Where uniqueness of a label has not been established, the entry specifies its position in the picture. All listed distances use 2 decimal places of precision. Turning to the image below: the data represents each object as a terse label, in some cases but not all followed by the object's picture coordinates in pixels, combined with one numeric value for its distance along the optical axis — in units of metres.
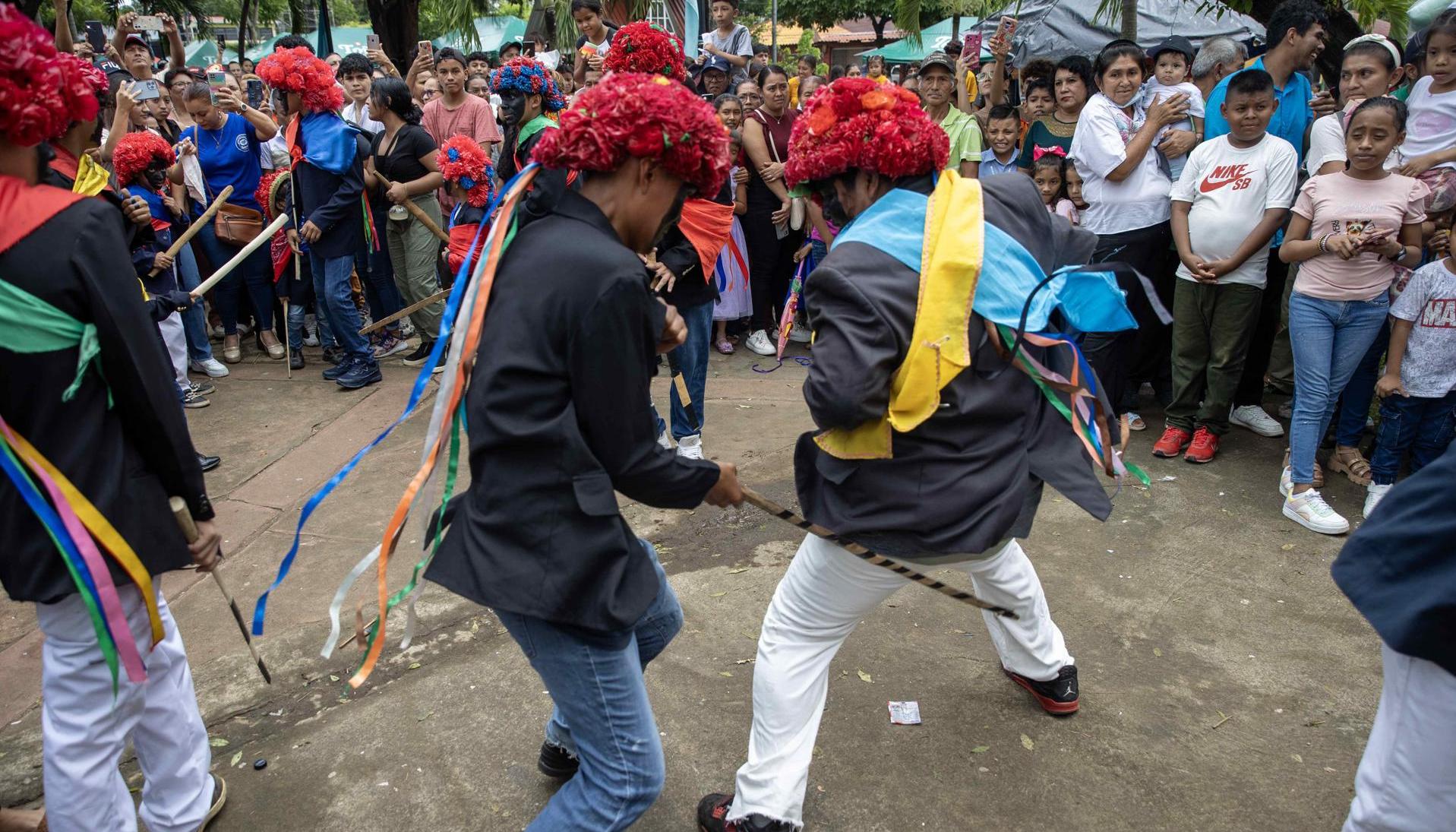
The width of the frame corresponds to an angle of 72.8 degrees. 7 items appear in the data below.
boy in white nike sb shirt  4.83
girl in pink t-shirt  4.33
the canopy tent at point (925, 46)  24.55
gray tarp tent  12.20
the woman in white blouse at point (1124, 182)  5.41
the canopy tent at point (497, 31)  34.66
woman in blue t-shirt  7.01
